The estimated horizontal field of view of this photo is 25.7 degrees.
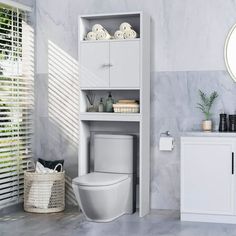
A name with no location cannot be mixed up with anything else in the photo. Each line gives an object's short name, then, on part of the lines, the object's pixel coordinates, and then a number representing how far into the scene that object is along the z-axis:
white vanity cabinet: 4.46
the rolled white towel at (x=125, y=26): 4.89
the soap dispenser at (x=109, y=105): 5.04
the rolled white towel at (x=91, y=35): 4.98
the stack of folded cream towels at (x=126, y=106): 4.84
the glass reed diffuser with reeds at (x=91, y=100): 5.15
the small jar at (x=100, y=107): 5.06
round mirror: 4.81
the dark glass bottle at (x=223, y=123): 4.75
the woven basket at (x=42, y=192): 4.97
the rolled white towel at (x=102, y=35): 4.96
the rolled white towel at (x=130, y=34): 4.86
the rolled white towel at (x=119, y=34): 4.88
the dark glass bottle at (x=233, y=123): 4.71
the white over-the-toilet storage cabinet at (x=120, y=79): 4.79
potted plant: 4.78
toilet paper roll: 4.92
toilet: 4.37
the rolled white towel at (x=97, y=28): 4.98
